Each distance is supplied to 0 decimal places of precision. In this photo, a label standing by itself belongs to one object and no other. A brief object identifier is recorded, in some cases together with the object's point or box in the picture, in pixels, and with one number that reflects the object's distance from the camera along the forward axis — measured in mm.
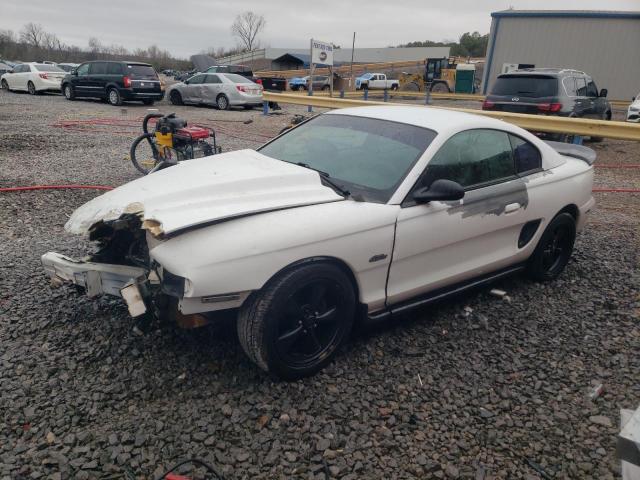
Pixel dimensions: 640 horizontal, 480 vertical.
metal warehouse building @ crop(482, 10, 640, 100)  27016
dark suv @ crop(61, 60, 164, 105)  17000
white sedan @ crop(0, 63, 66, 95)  20625
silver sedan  17141
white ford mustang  2463
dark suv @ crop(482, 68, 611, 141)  9984
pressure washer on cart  5891
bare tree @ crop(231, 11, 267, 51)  91038
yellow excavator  30781
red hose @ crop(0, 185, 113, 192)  6052
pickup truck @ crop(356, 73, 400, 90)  34875
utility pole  33538
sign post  18109
